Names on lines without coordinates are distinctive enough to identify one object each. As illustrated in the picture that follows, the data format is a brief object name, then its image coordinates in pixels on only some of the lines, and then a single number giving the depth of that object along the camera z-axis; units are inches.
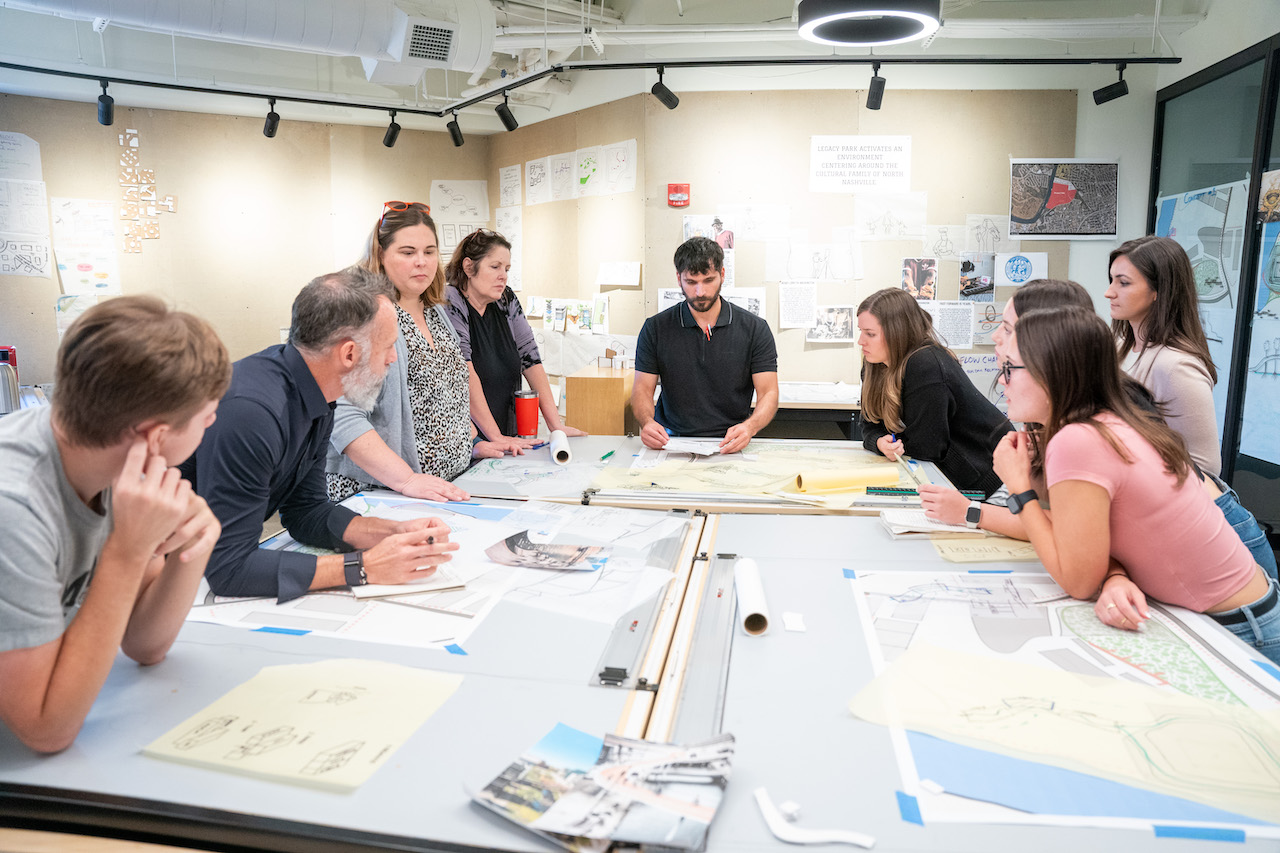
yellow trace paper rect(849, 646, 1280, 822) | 38.5
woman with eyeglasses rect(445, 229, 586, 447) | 118.9
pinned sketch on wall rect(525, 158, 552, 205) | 218.2
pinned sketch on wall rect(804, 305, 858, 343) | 194.1
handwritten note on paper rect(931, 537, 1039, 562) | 69.8
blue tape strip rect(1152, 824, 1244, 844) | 34.4
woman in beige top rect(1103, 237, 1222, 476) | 83.8
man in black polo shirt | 131.0
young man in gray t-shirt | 38.3
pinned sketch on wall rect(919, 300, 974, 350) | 191.9
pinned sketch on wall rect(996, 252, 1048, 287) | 188.4
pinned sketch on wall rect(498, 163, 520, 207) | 228.6
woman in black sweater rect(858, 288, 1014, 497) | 104.0
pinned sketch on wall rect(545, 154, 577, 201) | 209.9
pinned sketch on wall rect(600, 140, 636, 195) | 195.0
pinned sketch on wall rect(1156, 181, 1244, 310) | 151.3
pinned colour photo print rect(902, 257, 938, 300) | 190.7
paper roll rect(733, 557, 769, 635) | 54.9
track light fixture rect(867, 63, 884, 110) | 159.8
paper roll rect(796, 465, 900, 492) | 91.1
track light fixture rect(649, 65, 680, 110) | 166.4
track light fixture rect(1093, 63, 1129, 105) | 162.9
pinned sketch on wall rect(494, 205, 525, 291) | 227.1
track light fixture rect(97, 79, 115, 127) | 168.0
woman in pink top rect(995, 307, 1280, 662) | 58.3
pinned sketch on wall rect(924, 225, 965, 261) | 189.8
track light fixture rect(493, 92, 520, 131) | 175.6
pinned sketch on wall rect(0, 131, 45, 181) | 182.9
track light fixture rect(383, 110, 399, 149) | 204.1
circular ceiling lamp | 86.6
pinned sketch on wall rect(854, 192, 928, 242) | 189.6
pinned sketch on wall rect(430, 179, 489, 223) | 233.0
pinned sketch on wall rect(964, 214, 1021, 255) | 188.7
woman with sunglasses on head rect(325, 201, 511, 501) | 85.5
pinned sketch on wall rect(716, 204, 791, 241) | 192.5
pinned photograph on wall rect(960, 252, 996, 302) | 189.8
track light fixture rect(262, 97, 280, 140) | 187.3
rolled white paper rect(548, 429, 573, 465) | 104.4
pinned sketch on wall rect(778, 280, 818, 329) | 193.9
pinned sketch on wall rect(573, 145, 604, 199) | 203.0
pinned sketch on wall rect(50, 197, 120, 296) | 190.5
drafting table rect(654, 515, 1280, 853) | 34.8
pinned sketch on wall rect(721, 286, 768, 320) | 194.2
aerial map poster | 184.2
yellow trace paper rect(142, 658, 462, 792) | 39.1
